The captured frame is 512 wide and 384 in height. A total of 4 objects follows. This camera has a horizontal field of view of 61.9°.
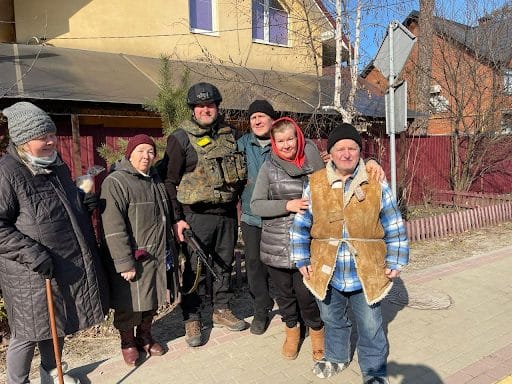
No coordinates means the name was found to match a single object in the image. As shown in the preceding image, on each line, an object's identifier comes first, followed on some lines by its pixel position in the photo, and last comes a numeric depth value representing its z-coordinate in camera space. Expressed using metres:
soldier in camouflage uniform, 3.46
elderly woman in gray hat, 2.45
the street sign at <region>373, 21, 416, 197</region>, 4.42
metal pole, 4.43
